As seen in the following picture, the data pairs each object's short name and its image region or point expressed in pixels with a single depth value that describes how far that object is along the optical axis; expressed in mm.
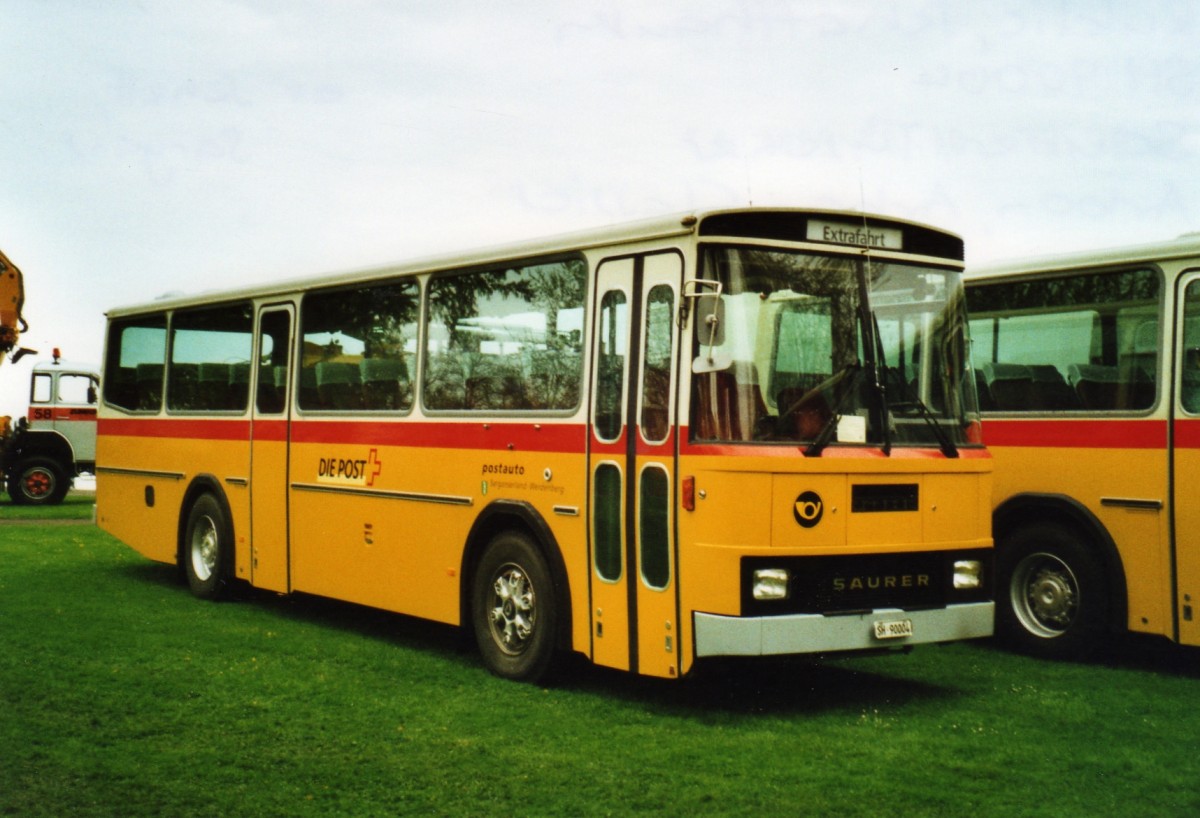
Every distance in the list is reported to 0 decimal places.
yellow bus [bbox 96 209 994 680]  7883
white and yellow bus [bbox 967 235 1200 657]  9617
